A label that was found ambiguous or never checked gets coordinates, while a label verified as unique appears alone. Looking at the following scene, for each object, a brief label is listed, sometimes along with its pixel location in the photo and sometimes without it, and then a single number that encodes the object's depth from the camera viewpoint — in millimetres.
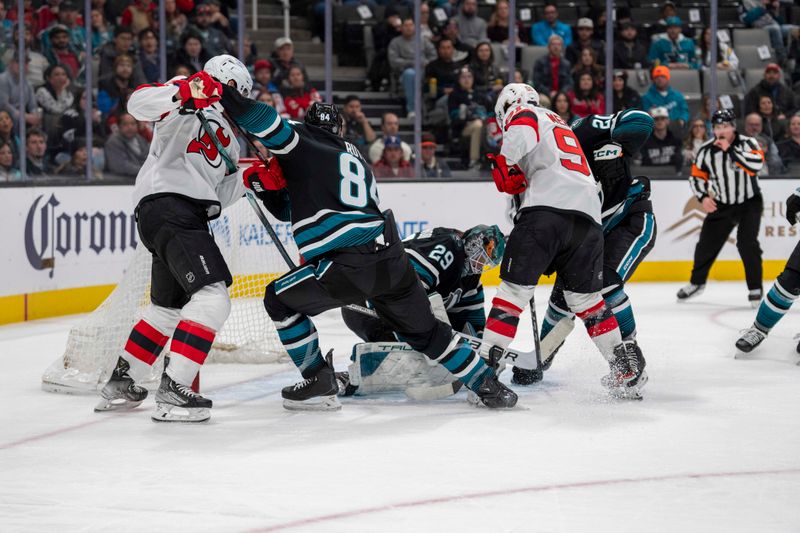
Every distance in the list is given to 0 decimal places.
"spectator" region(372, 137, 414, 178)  16141
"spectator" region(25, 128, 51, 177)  13453
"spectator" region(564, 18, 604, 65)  17484
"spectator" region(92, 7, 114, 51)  14687
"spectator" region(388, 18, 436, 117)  16422
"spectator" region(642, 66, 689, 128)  17406
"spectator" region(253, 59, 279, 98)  15984
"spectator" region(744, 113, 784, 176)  16981
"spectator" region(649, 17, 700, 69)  18312
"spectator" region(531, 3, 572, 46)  17797
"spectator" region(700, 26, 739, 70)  17828
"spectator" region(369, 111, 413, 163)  16219
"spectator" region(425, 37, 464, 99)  16562
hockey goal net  8820
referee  14016
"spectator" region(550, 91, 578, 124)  17078
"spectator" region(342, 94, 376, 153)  16303
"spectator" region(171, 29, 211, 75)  15437
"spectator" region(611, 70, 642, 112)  17125
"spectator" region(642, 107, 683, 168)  17078
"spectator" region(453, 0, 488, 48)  17391
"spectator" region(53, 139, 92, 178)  13734
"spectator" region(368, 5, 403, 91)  16719
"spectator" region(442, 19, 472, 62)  16906
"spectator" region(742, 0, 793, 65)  18625
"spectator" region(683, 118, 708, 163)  17134
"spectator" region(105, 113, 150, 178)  14258
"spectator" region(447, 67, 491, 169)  16500
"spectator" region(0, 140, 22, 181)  13086
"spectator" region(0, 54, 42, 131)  13414
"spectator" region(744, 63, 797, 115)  17641
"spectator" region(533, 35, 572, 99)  17281
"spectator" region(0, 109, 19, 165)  13352
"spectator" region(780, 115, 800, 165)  16969
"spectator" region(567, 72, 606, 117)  17109
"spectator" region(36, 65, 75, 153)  13859
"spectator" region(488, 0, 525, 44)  17281
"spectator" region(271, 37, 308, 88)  16078
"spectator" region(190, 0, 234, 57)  15680
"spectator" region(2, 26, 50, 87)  13781
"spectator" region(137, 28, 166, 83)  15008
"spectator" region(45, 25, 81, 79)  14070
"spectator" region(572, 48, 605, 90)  17172
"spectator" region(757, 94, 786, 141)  17328
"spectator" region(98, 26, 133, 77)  14617
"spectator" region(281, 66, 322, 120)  15852
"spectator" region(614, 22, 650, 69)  17547
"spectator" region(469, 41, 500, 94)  16844
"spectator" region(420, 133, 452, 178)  16297
